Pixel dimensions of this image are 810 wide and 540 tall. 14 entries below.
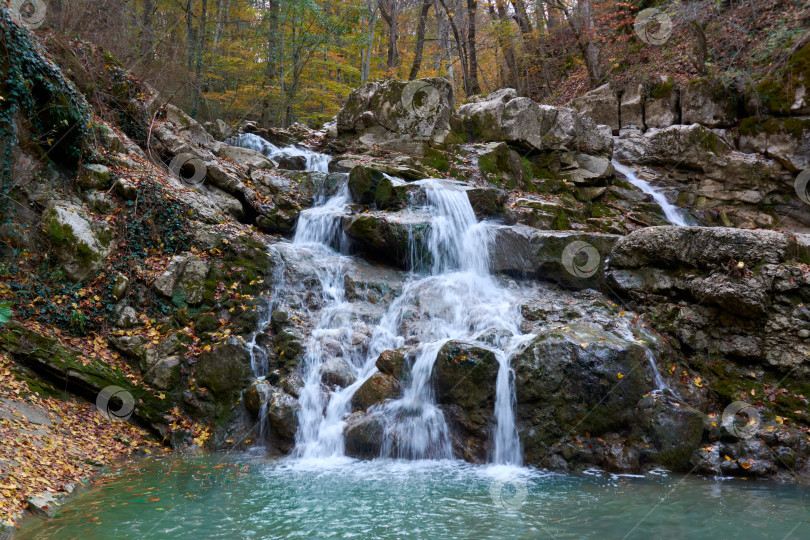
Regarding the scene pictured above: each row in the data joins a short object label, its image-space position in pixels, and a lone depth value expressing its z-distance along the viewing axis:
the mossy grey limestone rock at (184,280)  7.77
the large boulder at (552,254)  8.91
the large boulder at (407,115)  13.52
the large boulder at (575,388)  6.01
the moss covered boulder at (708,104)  14.00
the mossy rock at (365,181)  10.68
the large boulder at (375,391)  6.57
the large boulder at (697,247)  6.83
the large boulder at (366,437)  6.23
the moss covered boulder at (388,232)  9.45
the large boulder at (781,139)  12.43
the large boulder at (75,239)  7.30
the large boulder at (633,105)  14.98
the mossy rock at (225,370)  6.93
